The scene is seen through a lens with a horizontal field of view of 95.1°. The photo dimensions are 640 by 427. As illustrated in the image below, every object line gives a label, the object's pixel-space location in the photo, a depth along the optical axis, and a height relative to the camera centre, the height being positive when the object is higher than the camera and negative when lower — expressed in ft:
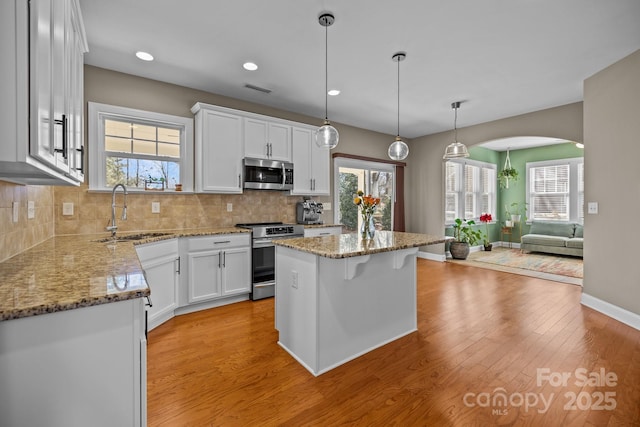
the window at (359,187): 17.89 +1.72
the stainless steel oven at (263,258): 11.98 -1.92
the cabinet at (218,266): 10.61 -2.07
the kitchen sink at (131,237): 8.51 -0.81
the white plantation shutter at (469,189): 22.81 +2.02
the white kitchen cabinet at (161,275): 8.84 -2.06
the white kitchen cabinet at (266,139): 12.81 +3.32
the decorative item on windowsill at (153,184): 11.45 +1.12
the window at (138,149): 10.34 +2.44
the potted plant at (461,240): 20.34 -1.97
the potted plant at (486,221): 24.11 -0.67
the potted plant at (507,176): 24.63 +3.22
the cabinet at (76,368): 2.98 -1.74
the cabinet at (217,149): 11.76 +2.60
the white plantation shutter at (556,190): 23.00 +1.92
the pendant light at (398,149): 10.41 +2.28
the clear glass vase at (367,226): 8.61 -0.40
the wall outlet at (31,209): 6.90 +0.06
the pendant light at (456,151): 13.38 +2.83
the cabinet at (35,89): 3.12 +1.46
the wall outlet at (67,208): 9.79 +0.12
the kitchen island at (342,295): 6.93 -2.20
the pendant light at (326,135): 8.62 +2.30
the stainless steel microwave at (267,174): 12.75 +1.73
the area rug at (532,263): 16.03 -3.29
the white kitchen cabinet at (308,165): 14.42 +2.44
